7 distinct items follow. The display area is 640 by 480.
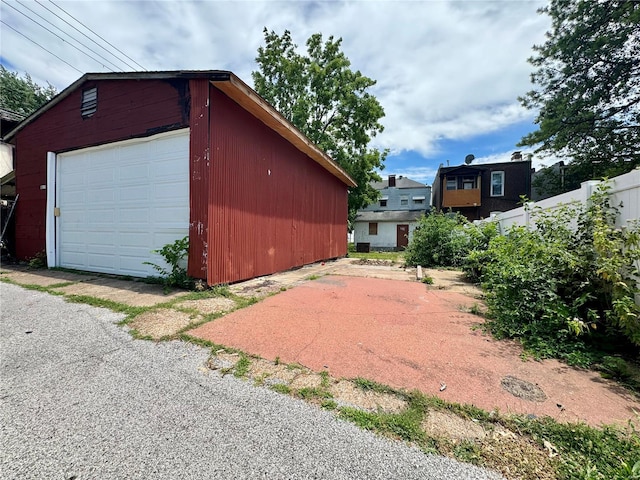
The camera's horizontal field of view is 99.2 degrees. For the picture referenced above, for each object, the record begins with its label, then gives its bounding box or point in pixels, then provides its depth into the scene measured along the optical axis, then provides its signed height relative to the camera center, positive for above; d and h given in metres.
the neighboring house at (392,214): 22.28 +1.91
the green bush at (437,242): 8.61 -0.17
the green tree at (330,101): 16.45 +8.31
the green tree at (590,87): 10.56 +6.44
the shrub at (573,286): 2.49 -0.50
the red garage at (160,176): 5.04 +1.31
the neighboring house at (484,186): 19.48 +3.83
